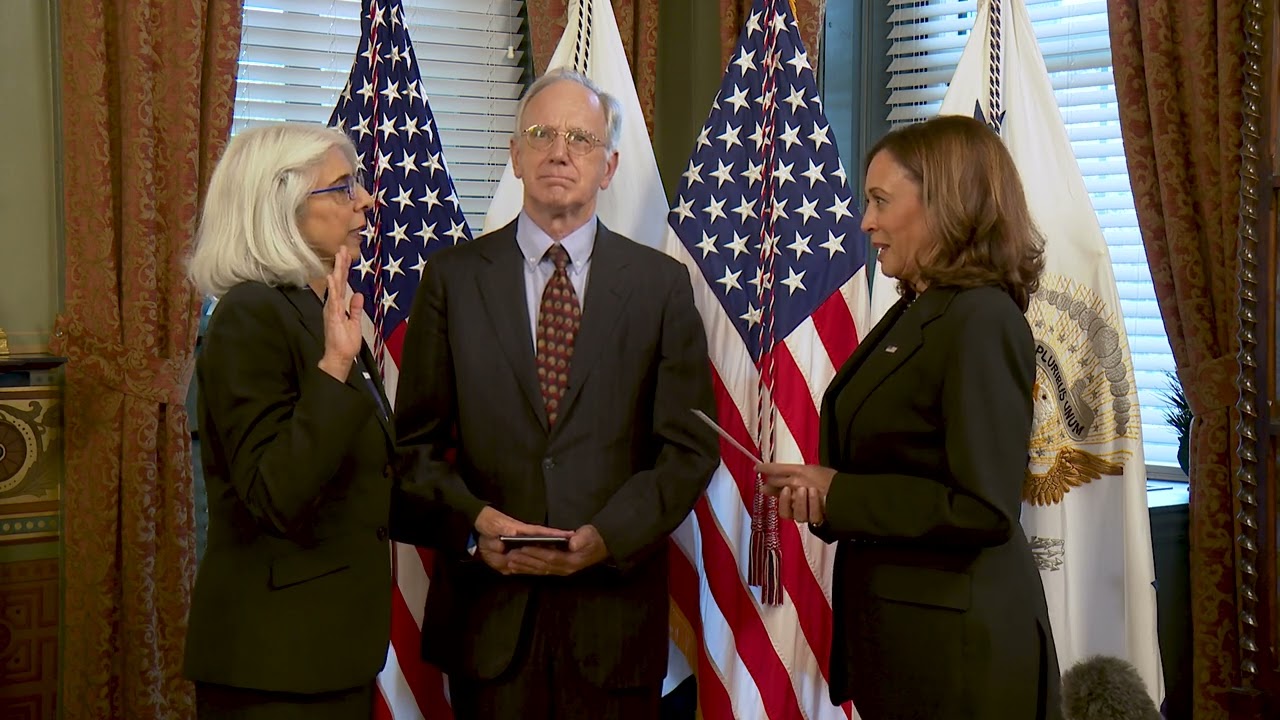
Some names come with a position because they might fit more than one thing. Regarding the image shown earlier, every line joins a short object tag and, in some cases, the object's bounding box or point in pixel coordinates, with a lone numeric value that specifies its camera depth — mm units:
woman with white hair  1845
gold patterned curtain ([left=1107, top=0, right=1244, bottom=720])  2936
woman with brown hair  1786
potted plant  3312
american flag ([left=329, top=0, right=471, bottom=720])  3084
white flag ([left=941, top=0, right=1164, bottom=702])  2816
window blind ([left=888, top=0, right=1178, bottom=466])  3598
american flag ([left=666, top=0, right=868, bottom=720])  2855
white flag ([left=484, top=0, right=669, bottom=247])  3123
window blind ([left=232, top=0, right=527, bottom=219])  3643
